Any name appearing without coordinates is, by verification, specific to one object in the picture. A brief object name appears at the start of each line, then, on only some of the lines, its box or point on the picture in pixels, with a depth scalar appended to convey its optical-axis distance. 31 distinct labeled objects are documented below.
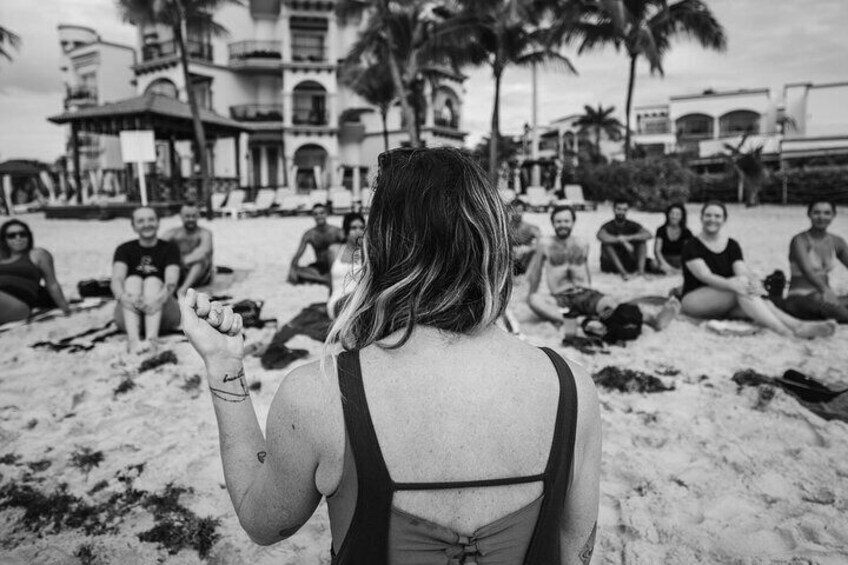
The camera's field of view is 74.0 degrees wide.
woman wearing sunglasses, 5.30
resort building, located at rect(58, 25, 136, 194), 33.16
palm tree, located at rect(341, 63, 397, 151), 23.91
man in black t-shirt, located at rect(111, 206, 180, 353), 4.72
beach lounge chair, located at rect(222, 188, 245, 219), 19.81
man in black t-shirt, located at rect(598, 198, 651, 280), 7.61
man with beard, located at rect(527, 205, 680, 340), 4.84
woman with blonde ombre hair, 1.00
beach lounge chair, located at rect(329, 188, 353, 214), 20.59
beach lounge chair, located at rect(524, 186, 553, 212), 19.72
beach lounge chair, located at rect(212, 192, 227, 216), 19.77
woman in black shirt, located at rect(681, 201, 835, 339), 4.90
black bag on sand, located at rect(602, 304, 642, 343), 4.69
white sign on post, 12.81
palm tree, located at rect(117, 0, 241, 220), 18.64
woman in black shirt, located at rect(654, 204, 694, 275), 7.40
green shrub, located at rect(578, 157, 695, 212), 18.98
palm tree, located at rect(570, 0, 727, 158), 19.83
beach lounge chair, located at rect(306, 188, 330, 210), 20.72
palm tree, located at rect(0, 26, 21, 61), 16.56
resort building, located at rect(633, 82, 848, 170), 30.16
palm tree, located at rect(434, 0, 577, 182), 18.41
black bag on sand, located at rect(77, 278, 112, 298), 6.49
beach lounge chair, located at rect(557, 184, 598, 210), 19.61
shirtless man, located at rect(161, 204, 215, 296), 6.55
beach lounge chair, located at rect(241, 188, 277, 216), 19.91
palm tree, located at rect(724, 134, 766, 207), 18.91
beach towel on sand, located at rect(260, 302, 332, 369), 4.24
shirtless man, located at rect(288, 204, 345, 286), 7.31
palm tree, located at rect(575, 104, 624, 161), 41.06
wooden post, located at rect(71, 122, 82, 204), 20.86
